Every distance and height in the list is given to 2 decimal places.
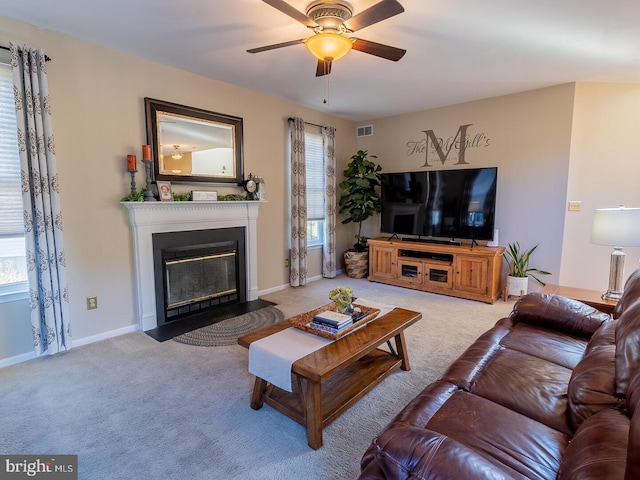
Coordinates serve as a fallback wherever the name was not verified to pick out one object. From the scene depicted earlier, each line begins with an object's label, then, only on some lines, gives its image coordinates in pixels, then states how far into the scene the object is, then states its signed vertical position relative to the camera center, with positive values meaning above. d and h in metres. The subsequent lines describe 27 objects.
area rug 3.13 -1.26
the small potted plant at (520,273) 4.26 -0.85
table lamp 2.49 -0.21
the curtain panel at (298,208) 4.77 -0.06
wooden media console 4.29 -0.86
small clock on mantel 4.21 +0.21
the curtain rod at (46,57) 2.53 +1.14
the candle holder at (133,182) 3.22 +0.20
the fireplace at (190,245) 3.34 -0.46
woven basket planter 5.52 -0.97
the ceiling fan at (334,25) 2.04 +1.13
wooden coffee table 1.80 -1.14
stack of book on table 2.13 -0.75
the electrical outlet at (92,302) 3.08 -0.91
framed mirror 3.44 +0.66
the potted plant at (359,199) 5.36 +0.09
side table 2.54 -0.75
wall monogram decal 4.70 +0.87
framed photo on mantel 3.39 +0.12
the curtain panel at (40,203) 2.56 -0.01
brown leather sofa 0.90 -0.81
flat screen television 4.47 +0.03
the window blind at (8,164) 2.57 +0.29
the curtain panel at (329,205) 5.35 -0.01
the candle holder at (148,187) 3.31 +0.15
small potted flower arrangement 2.36 -0.66
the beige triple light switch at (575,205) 4.03 +0.01
